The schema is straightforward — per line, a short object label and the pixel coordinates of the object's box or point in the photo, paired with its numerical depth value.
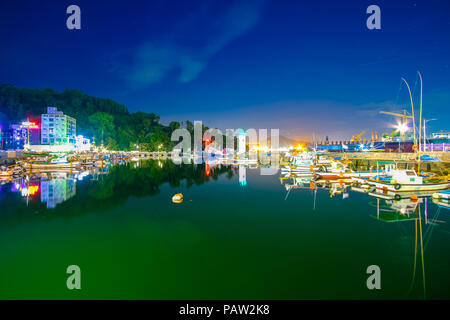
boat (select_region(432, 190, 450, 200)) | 20.54
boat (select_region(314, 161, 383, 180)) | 32.47
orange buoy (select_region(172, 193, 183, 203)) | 22.16
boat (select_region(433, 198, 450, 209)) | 19.11
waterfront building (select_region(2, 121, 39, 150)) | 83.28
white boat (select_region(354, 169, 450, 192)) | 23.14
